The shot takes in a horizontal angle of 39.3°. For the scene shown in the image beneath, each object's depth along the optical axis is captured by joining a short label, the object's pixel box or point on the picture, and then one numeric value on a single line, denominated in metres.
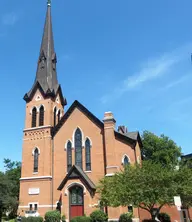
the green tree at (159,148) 48.51
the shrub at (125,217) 26.36
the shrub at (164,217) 28.47
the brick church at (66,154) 28.64
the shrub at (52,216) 27.02
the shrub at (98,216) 26.06
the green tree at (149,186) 18.97
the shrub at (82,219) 25.39
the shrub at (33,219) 27.91
